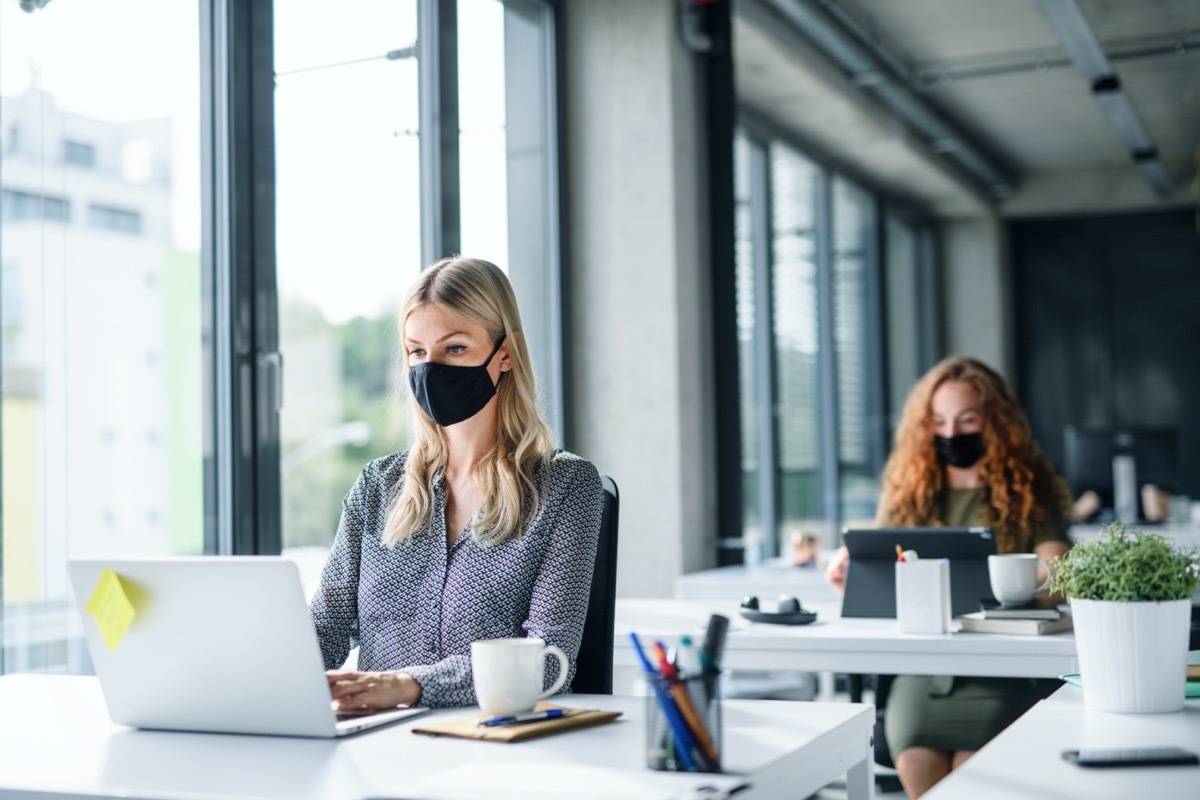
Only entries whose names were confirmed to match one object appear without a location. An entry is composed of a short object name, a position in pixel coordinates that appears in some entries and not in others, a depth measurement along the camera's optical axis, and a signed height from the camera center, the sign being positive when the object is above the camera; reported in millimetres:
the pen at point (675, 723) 1352 -293
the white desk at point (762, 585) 3635 -436
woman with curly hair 3082 -90
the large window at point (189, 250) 2748 +502
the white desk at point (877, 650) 2260 -389
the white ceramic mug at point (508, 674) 1603 -284
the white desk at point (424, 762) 1325 -351
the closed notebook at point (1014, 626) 2330 -350
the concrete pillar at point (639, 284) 4656 +574
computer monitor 5668 -149
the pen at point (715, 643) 1340 -210
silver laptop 1542 -241
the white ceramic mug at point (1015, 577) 2475 -276
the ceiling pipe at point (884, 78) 5594 +1830
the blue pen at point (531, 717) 1583 -336
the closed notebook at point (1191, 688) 1740 -349
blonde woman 1983 -109
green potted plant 1632 -236
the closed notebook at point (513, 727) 1526 -341
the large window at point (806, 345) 6629 +538
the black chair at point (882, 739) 2828 -657
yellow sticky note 1612 -191
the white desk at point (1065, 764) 1297 -360
